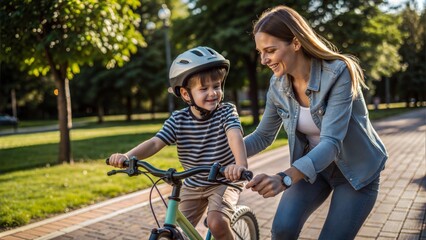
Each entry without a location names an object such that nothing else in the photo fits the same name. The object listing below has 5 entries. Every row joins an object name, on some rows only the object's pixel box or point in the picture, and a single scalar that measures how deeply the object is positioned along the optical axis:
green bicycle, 2.00
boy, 2.56
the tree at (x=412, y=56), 43.12
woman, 2.23
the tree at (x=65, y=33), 7.96
